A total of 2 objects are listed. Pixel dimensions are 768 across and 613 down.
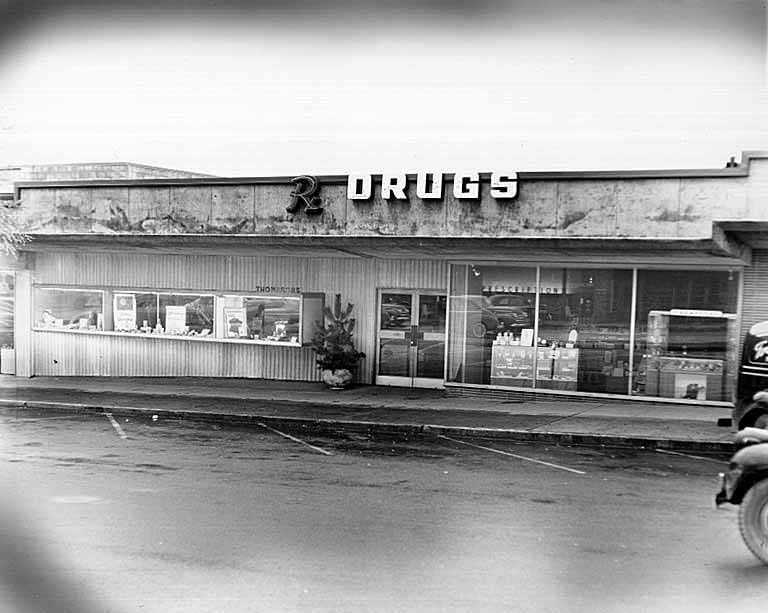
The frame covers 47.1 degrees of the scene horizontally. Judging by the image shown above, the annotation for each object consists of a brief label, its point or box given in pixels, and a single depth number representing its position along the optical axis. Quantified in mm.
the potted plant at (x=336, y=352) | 13578
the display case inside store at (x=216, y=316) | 13195
